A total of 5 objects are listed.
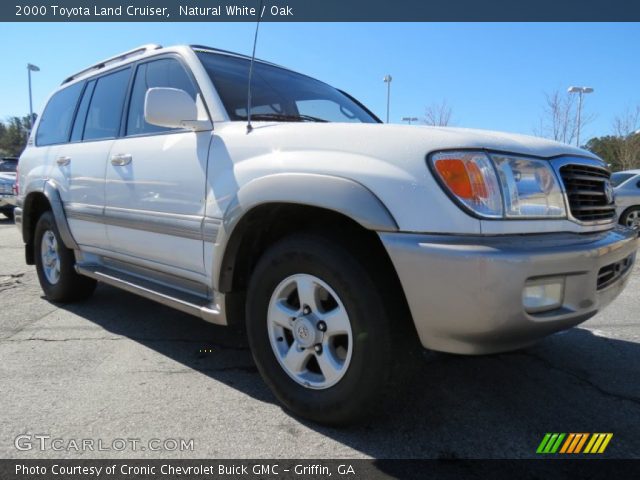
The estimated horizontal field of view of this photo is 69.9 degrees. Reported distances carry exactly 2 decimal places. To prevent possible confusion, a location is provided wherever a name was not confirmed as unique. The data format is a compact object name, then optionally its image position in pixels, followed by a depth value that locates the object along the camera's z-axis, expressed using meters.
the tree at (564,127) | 17.78
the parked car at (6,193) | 11.59
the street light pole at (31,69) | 30.60
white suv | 1.69
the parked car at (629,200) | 9.12
